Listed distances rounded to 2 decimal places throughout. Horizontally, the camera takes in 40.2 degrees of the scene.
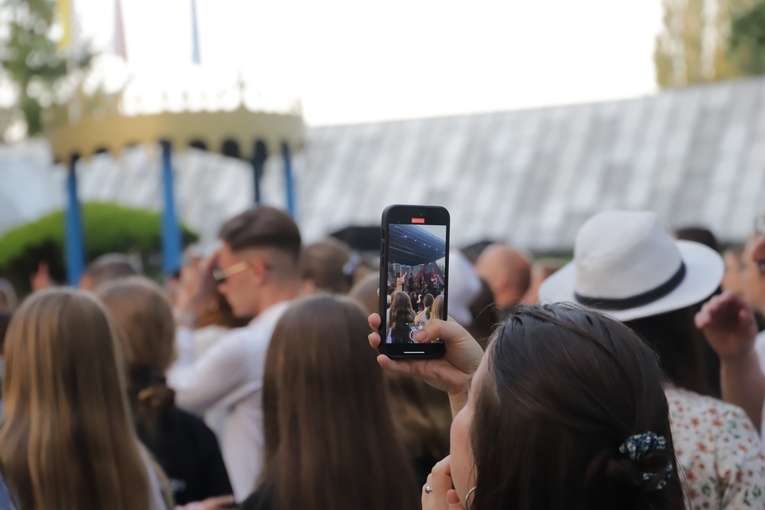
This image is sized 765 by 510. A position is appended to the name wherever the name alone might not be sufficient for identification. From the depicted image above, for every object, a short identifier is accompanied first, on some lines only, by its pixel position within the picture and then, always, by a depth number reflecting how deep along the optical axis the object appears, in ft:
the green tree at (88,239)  61.26
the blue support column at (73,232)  42.39
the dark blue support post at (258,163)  40.61
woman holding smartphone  5.13
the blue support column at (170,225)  39.10
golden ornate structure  37.55
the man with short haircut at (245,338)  13.20
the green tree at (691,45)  115.44
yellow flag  44.37
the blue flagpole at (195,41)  39.14
